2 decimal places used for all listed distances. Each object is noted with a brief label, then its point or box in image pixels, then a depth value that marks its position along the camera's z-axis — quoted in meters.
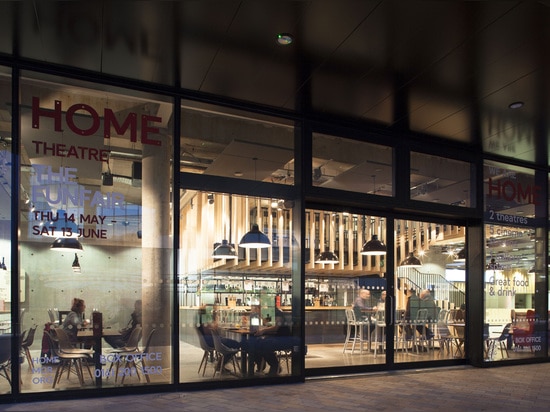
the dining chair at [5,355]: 5.39
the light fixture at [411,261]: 8.18
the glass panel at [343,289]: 7.33
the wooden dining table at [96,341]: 5.80
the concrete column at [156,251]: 6.12
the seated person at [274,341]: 6.75
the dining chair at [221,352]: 6.44
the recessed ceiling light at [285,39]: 5.03
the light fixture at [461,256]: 8.73
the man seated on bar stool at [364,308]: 7.73
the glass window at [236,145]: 6.56
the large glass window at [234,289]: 6.37
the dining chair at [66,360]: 5.62
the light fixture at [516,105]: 6.67
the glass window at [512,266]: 8.71
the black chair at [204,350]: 6.35
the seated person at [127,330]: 5.89
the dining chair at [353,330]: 7.61
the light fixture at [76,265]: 5.76
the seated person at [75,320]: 5.74
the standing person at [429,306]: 8.33
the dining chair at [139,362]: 5.95
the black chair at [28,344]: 5.46
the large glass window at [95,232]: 5.64
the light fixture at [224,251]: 6.59
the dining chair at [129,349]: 5.88
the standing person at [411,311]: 8.12
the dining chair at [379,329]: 7.80
